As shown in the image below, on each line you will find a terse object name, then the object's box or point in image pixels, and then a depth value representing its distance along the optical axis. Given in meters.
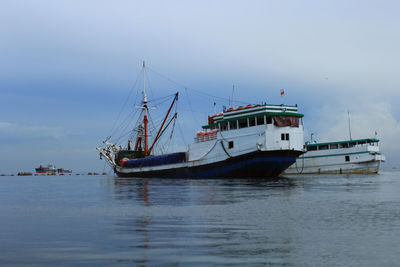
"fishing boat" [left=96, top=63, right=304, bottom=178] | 54.25
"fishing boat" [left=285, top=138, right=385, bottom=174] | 72.75
